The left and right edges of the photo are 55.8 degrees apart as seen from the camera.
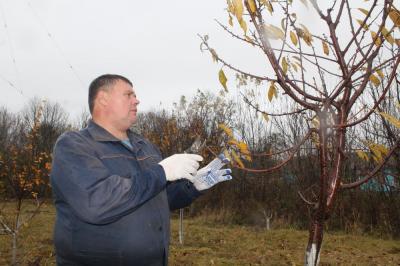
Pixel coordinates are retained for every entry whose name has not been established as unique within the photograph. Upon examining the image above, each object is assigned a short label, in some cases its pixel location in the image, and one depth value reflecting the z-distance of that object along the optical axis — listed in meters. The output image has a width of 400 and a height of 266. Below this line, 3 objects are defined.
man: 1.88
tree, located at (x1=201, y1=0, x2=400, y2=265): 1.52
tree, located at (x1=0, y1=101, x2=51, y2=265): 6.31
